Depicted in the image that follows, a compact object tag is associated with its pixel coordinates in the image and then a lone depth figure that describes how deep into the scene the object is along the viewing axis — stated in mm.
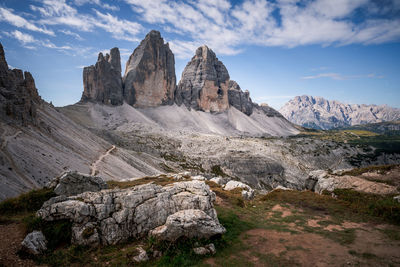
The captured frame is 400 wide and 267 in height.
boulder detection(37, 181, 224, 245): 13281
